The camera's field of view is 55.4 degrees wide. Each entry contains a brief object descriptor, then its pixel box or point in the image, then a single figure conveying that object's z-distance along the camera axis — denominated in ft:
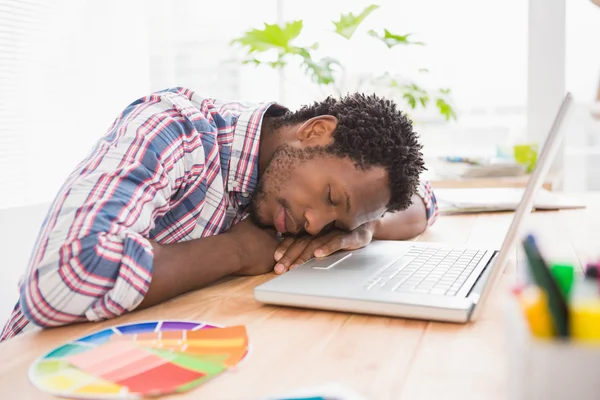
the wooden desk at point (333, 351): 1.63
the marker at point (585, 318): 1.05
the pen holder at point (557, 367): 1.06
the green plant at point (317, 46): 7.20
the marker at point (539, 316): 1.07
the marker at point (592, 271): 1.20
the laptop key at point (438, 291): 2.34
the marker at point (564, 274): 1.17
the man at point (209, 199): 2.38
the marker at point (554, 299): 1.06
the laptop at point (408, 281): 2.07
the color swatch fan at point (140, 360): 1.63
